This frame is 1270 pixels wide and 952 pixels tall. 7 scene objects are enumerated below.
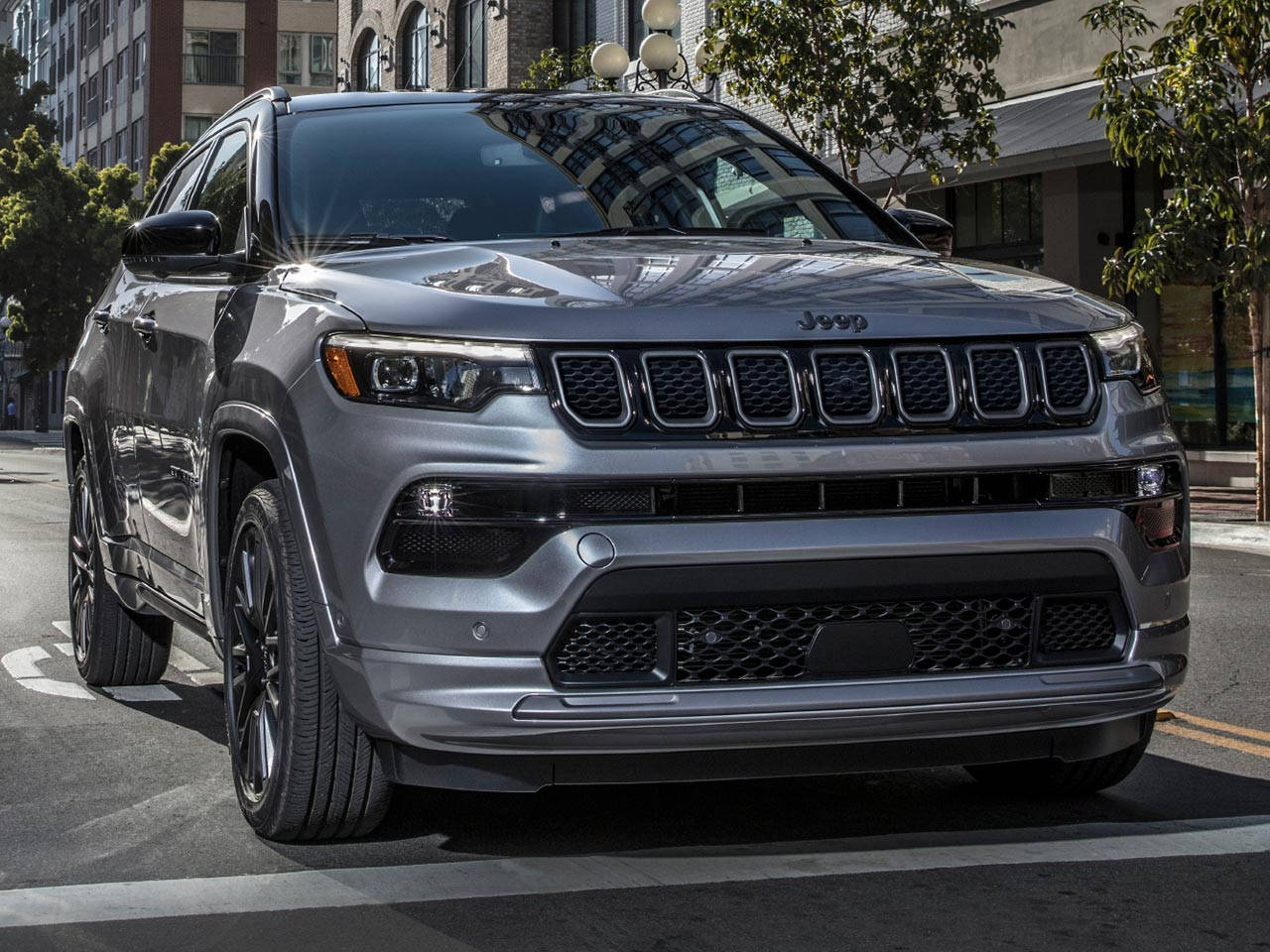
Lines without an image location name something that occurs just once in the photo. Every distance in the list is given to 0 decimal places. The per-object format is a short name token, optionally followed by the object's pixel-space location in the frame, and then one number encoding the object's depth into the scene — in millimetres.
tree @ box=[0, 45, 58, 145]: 73250
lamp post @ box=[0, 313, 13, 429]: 61603
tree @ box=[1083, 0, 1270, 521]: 15523
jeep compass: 4047
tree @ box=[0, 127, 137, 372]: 58125
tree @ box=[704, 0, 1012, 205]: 19391
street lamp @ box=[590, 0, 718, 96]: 21719
